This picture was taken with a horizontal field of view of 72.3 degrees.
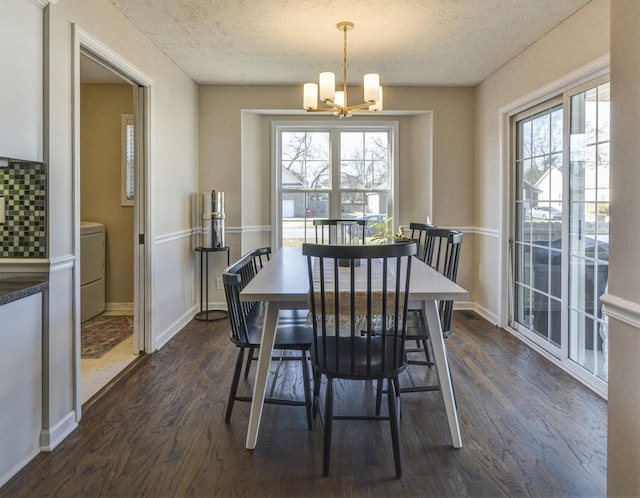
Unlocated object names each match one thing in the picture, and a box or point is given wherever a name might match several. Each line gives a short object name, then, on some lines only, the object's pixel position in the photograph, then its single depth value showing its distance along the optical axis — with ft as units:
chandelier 9.68
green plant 8.81
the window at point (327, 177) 16.97
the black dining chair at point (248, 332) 6.91
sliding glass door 9.01
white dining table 6.29
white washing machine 14.23
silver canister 14.40
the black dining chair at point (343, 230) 13.15
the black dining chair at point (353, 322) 5.60
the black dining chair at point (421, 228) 10.74
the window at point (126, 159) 15.49
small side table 14.43
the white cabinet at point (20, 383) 5.90
